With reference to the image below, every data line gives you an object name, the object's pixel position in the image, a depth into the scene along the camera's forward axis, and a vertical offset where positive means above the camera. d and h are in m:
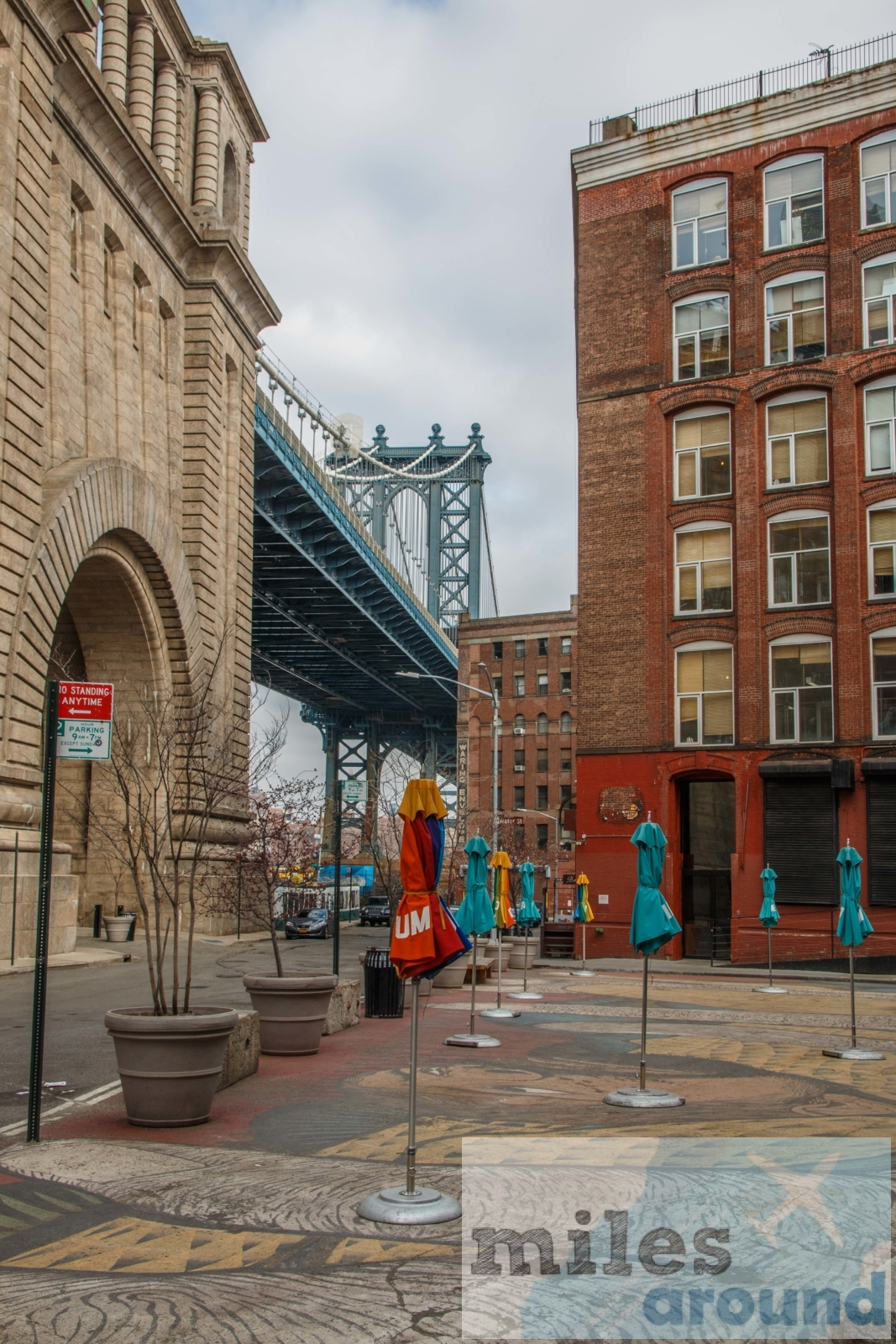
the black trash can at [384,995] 17.48 -2.08
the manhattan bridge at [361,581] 57.22 +14.31
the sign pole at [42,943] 8.31 -0.68
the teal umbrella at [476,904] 15.77 -0.74
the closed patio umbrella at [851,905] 16.61 -0.75
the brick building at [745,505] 34.81 +10.13
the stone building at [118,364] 23.92 +11.64
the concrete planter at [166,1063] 9.00 -1.58
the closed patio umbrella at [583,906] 30.55 -1.44
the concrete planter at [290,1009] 13.02 -1.72
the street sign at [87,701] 11.89 +1.42
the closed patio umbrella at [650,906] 11.87 -0.56
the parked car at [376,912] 68.06 -3.64
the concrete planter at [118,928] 30.36 -2.04
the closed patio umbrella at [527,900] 30.02 -1.36
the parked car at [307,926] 51.31 -3.33
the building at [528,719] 93.94 +9.66
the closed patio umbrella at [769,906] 26.36 -1.22
